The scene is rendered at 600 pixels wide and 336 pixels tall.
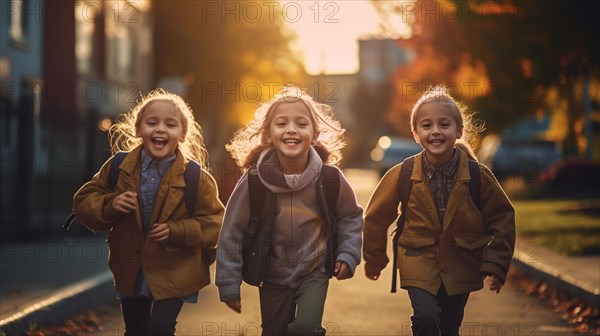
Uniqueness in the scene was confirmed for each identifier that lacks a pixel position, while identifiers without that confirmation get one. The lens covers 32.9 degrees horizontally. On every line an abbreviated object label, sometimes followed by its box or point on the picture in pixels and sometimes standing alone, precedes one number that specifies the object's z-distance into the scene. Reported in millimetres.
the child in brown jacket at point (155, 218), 5328
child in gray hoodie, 5211
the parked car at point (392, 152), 36438
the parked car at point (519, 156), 30938
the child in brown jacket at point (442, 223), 5363
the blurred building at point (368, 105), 98375
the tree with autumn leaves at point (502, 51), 16281
